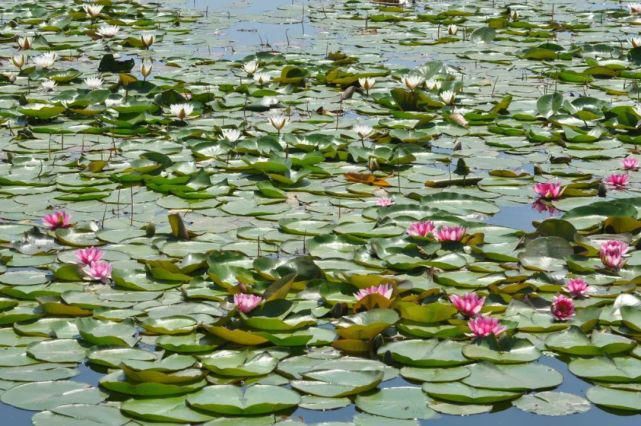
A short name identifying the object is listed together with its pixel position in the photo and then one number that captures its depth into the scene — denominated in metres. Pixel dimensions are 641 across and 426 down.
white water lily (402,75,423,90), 12.29
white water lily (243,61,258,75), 13.55
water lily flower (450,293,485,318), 6.67
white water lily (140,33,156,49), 15.38
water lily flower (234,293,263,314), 6.66
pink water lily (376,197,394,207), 8.77
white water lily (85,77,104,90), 12.36
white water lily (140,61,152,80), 12.83
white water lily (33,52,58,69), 13.79
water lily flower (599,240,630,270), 7.43
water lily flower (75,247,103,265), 7.51
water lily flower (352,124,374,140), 10.48
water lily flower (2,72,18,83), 13.55
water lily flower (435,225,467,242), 7.82
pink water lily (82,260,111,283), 7.33
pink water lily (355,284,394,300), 6.76
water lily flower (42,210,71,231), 8.27
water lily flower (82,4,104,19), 17.70
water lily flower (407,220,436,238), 7.92
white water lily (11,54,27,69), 13.77
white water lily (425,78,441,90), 12.75
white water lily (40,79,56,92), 12.95
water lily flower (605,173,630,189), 9.34
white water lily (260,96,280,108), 12.30
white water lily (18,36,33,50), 15.46
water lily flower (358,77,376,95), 12.63
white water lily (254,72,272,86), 13.20
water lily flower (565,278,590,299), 7.04
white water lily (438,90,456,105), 12.06
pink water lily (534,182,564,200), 9.01
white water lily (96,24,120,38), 15.99
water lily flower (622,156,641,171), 9.86
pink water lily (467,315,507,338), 6.39
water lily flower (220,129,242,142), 10.52
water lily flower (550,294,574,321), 6.71
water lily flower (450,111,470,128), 11.41
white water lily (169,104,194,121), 11.48
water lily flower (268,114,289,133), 10.77
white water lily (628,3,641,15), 18.20
